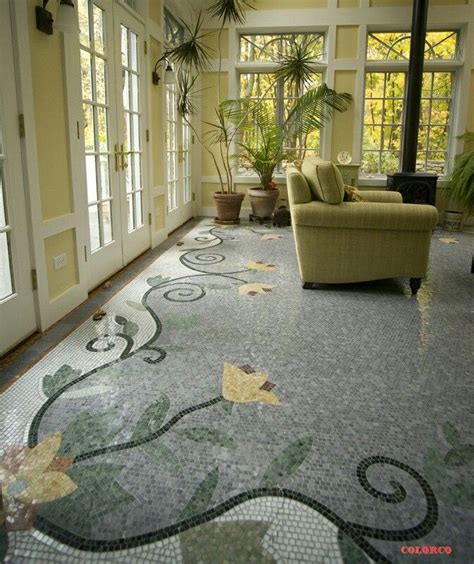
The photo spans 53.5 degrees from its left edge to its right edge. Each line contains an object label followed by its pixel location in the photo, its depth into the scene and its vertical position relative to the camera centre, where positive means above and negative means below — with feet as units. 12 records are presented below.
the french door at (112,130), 10.65 +0.93
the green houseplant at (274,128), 19.67 +1.68
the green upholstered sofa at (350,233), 10.49 -1.42
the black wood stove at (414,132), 17.47 +1.43
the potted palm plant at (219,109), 17.46 +2.34
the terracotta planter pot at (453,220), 18.85 -1.96
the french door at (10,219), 7.17 -0.83
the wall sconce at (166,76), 14.93 +2.90
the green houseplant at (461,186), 16.88 -0.56
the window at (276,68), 20.34 +4.23
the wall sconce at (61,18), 7.94 +2.47
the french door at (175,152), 17.46 +0.64
